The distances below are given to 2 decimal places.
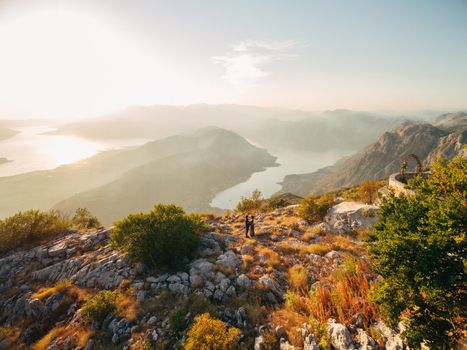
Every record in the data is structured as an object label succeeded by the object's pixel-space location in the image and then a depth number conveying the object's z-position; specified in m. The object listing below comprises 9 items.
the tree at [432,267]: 5.46
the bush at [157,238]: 14.05
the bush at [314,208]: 24.01
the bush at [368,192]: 25.94
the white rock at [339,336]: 6.49
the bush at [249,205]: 34.22
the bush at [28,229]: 19.70
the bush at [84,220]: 28.26
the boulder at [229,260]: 13.64
